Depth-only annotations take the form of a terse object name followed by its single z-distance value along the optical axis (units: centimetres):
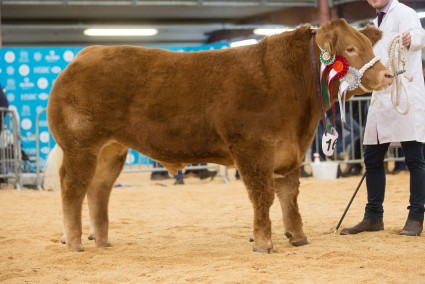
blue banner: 1292
